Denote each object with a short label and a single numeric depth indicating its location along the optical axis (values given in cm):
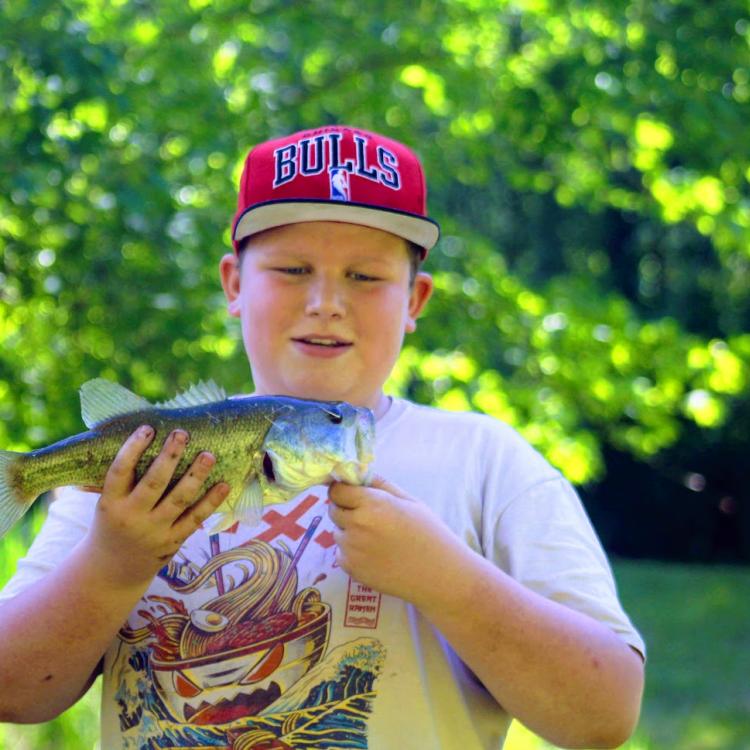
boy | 159
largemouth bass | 153
